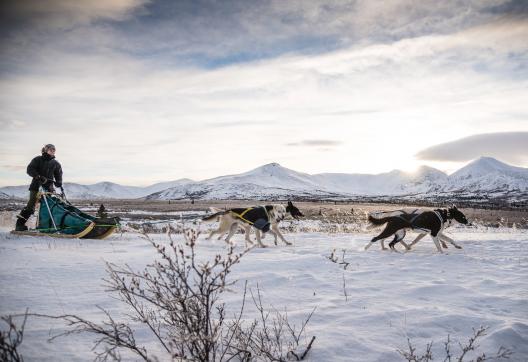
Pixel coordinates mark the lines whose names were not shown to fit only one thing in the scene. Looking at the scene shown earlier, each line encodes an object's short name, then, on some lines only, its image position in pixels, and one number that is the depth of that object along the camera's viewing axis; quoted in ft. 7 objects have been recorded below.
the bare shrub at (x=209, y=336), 8.86
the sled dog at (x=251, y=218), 32.01
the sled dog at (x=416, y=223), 28.91
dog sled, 30.14
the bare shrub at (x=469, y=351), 9.94
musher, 30.53
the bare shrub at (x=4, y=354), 6.92
